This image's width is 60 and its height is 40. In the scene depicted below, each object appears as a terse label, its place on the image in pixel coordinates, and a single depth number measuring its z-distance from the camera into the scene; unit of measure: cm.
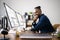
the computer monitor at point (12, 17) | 135
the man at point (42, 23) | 130
